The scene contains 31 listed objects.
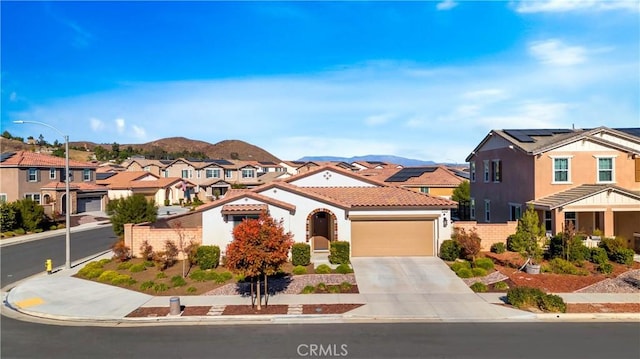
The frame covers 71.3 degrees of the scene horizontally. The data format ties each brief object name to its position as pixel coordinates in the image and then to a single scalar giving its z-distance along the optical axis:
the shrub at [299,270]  20.77
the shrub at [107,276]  20.61
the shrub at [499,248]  24.11
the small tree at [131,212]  26.98
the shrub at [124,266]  22.31
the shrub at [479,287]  18.44
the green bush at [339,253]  22.66
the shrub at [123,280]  20.03
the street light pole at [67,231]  23.36
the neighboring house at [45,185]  44.31
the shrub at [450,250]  23.25
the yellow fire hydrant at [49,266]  22.50
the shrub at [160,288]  18.84
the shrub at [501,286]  18.53
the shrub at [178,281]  19.35
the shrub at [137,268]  21.70
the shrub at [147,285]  19.17
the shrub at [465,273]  20.25
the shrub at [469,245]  22.72
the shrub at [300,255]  22.16
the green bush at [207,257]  21.73
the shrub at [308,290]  18.36
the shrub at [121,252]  23.28
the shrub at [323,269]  20.87
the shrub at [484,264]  21.12
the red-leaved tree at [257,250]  15.82
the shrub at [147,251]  23.20
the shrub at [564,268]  20.47
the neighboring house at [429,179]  48.22
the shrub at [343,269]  20.94
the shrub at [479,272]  20.33
